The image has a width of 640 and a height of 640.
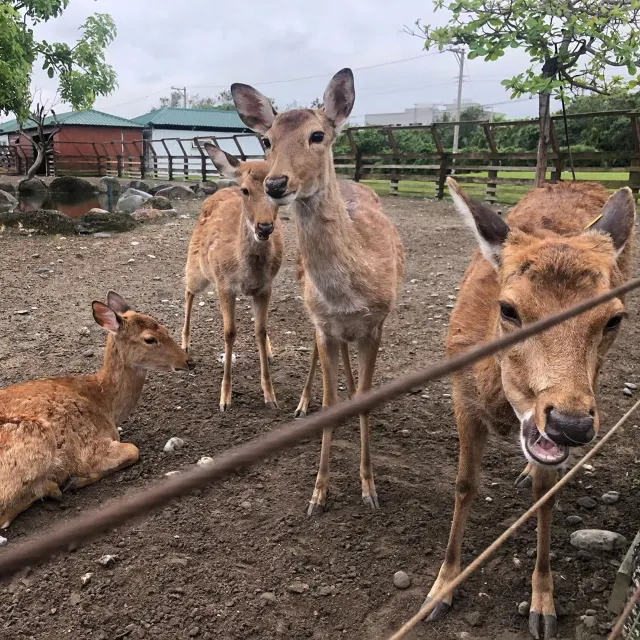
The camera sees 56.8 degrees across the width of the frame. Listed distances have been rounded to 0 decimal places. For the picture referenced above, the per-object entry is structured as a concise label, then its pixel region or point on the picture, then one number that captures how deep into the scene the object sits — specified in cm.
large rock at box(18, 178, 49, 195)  1811
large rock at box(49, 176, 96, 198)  1844
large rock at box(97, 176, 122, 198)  1956
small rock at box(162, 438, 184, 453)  399
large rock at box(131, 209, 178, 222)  1246
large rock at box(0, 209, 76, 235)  1066
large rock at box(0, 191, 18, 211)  1559
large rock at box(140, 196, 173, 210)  1421
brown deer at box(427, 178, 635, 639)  177
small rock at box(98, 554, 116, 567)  294
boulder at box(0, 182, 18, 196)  1832
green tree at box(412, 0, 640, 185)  697
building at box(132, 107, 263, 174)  4244
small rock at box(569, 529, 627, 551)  288
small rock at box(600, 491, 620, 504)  330
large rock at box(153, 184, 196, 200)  1761
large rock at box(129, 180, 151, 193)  2117
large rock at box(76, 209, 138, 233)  1091
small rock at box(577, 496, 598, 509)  327
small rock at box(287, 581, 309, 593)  277
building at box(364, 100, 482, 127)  6119
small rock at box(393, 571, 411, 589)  277
